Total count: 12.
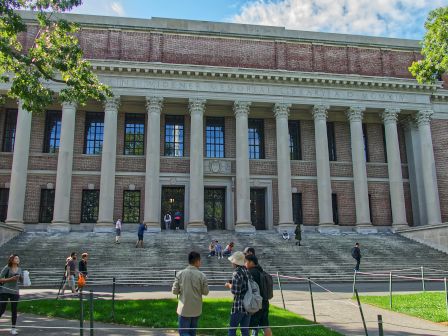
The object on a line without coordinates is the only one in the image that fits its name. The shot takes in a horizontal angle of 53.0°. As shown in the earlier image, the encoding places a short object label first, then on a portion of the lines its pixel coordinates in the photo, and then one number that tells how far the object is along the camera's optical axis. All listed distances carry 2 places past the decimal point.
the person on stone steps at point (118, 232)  25.17
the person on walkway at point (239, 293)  7.03
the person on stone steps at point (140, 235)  24.09
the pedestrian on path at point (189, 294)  6.65
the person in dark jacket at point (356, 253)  21.30
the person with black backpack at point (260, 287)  7.42
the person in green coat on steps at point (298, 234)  25.66
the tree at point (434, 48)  17.61
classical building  30.03
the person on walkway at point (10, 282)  9.73
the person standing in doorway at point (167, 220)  30.31
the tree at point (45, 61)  15.50
